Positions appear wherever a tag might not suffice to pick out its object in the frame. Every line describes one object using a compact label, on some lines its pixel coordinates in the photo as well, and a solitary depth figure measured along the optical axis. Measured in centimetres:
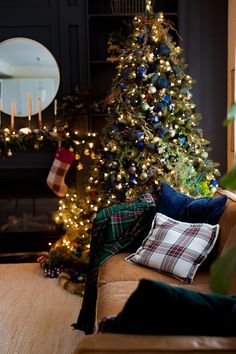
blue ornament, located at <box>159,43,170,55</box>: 349
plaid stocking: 426
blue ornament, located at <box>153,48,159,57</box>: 353
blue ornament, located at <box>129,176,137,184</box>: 351
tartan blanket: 266
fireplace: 448
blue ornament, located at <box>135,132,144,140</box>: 343
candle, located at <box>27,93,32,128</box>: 446
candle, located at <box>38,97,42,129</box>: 434
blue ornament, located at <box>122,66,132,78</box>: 352
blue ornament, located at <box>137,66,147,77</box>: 345
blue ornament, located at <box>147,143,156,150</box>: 343
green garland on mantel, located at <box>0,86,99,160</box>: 419
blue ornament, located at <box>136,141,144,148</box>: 345
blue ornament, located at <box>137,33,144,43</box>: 353
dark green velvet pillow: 120
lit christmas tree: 346
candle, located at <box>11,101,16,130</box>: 443
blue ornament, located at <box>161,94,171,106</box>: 347
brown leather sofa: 114
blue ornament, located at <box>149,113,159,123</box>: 346
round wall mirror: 447
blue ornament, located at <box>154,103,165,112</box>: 346
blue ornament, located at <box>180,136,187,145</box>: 356
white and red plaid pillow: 234
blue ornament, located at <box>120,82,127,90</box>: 353
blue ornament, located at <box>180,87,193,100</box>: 358
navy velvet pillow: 254
